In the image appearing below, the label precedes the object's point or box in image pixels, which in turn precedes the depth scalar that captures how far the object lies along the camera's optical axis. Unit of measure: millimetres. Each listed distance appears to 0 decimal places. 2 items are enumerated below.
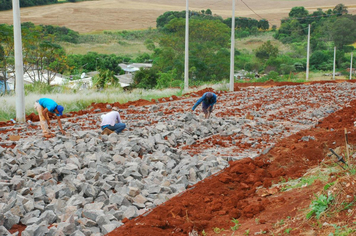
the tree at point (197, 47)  42625
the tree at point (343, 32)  78000
